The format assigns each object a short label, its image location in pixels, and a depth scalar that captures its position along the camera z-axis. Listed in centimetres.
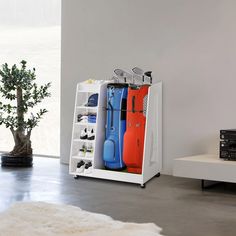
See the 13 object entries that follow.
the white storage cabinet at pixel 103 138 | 558
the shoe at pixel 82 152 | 595
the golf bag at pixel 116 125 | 568
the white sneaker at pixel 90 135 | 586
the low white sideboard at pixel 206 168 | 491
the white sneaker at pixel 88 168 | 585
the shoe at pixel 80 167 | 592
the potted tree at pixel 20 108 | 666
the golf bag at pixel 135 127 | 557
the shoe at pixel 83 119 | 596
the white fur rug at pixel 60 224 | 343
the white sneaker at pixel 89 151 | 587
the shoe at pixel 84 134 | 595
